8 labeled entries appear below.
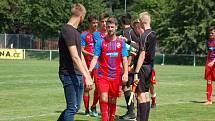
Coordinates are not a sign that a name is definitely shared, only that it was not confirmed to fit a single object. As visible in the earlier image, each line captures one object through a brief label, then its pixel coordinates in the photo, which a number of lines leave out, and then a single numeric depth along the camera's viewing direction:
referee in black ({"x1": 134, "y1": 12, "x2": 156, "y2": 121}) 10.94
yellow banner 51.09
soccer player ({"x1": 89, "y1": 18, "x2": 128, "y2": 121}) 10.77
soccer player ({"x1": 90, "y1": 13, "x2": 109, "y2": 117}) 12.64
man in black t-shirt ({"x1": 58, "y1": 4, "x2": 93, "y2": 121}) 9.10
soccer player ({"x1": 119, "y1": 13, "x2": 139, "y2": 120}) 12.65
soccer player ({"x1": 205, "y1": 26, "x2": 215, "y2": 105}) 15.52
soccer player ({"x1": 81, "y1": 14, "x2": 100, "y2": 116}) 12.83
